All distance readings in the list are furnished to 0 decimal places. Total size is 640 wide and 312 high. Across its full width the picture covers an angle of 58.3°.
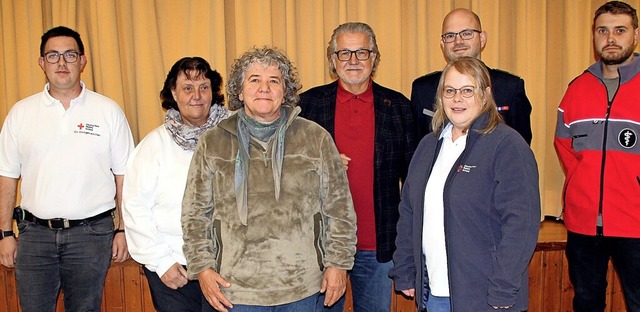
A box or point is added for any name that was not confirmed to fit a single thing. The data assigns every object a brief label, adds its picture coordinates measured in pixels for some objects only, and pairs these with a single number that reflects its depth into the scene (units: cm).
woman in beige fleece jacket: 198
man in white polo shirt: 264
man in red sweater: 247
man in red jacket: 267
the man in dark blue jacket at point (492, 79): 257
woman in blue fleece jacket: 187
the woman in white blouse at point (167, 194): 232
